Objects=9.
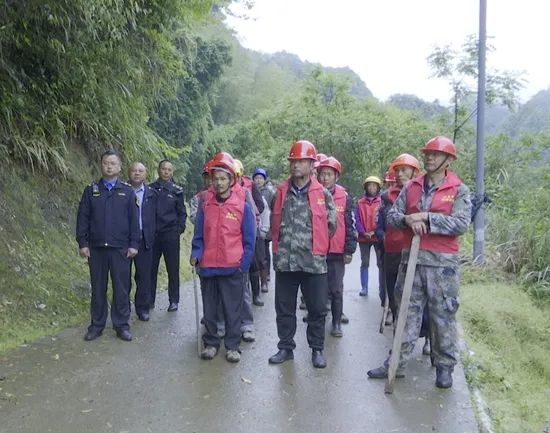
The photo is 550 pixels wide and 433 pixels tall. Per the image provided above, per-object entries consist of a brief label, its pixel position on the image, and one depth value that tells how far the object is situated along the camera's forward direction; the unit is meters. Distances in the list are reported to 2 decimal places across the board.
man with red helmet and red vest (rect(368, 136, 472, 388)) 4.88
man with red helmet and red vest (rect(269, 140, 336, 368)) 5.38
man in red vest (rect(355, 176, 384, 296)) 8.33
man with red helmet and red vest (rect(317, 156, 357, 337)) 6.45
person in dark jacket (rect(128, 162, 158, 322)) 6.91
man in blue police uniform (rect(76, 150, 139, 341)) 6.02
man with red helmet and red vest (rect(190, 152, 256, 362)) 5.55
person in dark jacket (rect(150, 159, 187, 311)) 7.30
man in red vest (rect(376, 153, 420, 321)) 6.22
